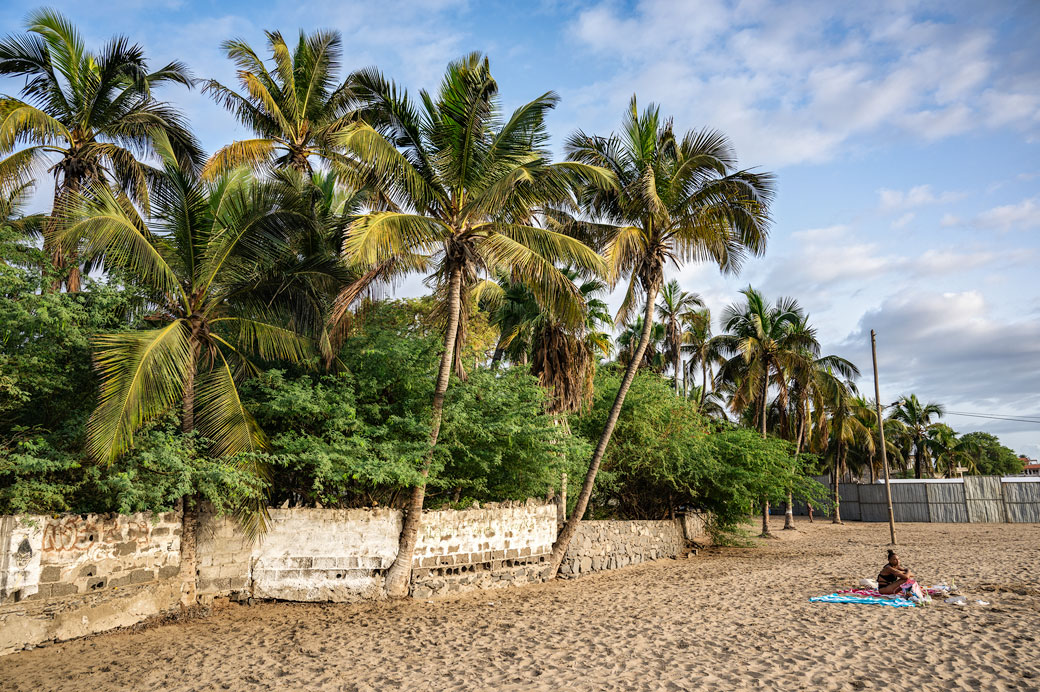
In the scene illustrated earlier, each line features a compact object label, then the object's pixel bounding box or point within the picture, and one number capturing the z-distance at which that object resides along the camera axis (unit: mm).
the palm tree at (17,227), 9880
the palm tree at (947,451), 49281
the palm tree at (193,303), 9047
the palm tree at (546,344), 17266
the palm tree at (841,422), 29625
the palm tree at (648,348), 32469
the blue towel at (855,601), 11453
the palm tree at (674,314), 32562
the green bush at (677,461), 19297
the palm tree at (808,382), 26359
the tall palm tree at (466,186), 12289
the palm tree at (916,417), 49188
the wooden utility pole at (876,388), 23531
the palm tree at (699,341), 32062
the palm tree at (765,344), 25672
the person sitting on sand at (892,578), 11938
